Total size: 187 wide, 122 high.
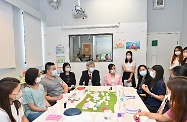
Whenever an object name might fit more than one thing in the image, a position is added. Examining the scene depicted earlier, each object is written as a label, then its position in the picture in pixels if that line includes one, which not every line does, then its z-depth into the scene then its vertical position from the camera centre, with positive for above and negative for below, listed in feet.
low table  4.47 -1.89
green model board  5.29 -1.88
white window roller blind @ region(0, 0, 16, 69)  9.15 +1.14
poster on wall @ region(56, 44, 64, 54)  13.91 +0.55
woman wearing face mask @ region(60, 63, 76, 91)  10.27 -1.49
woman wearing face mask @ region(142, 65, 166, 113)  6.72 -1.63
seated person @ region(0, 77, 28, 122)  3.98 -1.21
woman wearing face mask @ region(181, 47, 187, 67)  9.53 -0.14
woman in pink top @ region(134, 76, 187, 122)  3.70 -1.09
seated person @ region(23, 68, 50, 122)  6.06 -1.70
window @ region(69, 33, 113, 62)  13.55 +0.71
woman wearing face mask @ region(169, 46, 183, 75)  10.70 -0.19
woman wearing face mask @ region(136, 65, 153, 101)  8.42 -1.38
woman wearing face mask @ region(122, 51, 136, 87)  11.99 -1.24
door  13.65 +0.59
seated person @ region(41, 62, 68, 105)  7.97 -1.51
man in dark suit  10.56 -1.54
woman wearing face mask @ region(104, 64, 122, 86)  9.87 -1.53
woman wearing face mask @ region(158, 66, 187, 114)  6.38 -0.70
